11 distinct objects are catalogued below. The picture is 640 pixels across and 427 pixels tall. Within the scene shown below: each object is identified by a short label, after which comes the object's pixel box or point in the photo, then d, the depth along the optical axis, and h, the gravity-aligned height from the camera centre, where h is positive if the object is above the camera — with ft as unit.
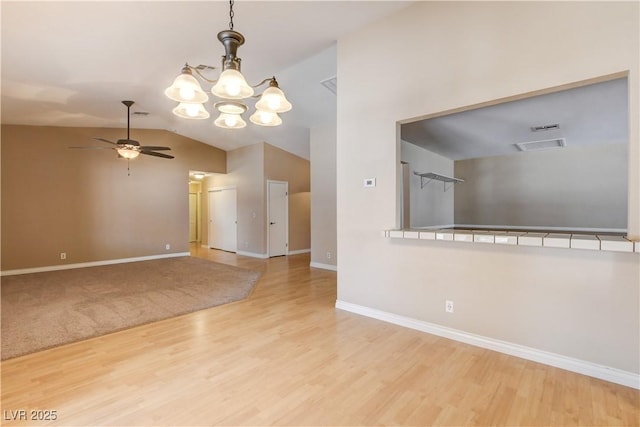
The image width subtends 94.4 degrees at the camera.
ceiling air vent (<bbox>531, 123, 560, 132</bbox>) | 12.40 +3.69
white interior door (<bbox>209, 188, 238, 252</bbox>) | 27.94 -0.28
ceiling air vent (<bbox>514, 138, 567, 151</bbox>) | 14.61 +3.57
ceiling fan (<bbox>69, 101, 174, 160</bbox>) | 16.81 +3.91
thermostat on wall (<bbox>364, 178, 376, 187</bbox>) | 11.10 +1.25
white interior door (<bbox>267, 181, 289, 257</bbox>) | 25.31 -0.12
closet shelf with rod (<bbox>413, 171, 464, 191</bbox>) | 15.72 +2.11
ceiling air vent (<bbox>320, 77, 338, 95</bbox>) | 14.55 +6.66
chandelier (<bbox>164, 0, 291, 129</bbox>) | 6.02 +2.72
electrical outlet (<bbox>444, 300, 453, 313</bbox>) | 9.40 -2.93
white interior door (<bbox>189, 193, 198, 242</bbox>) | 35.19 -0.06
